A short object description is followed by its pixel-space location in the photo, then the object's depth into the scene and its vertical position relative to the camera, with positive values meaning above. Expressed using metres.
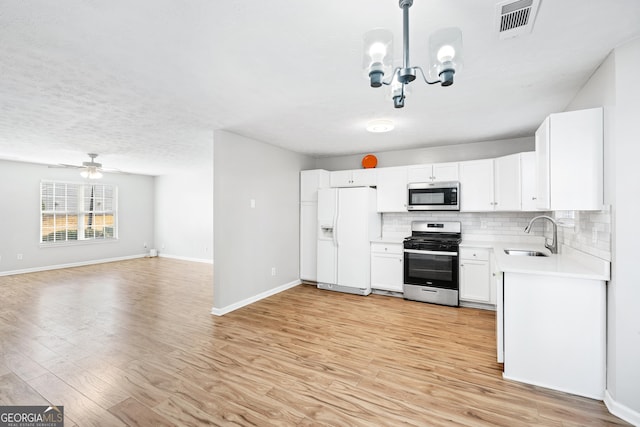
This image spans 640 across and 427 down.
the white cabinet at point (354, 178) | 5.01 +0.61
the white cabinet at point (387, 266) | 4.58 -0.84
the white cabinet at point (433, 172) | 4.41 +0.63
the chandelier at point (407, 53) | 1.32 +0.73
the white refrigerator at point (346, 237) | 4.74 -0.39
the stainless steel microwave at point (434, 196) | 4.35 +0.26
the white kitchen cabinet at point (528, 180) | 3.67 +0.42
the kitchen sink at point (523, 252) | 3.39 -0.45
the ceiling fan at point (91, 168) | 5.46 +0.82
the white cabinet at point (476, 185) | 4.18 +0.40
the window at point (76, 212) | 6.82 +0.02
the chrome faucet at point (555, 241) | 3.31 -0.32
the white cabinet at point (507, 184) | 3.79 +0.39
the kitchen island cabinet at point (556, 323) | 2.09 -0.83
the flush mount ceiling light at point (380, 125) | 3.47 +1.04
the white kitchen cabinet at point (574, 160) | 2.13 +0.40
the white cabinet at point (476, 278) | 3.97 -0.89
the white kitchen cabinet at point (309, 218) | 5.26 -0.09
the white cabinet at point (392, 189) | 4.78 +0.40
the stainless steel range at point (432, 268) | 4.13 -0.79
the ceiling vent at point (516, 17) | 1.53 +1.09
